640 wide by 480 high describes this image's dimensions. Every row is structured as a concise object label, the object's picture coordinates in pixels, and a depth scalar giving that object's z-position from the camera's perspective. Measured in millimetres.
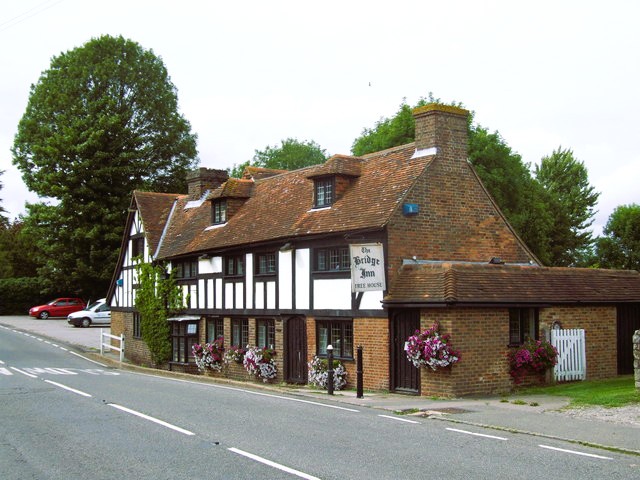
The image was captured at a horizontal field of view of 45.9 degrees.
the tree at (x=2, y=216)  49119
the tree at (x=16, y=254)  64250
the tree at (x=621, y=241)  50875
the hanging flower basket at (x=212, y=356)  28359
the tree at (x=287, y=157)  70750
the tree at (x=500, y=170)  41031
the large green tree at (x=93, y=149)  47812
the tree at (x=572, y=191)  58500
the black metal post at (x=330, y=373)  19234
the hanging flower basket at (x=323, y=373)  21781
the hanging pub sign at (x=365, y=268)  19828
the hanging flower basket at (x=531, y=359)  19547
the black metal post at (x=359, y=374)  18564
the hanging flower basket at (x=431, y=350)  18125
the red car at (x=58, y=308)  56906
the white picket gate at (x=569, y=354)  20719
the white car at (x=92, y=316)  50281
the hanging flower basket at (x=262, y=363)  25172
